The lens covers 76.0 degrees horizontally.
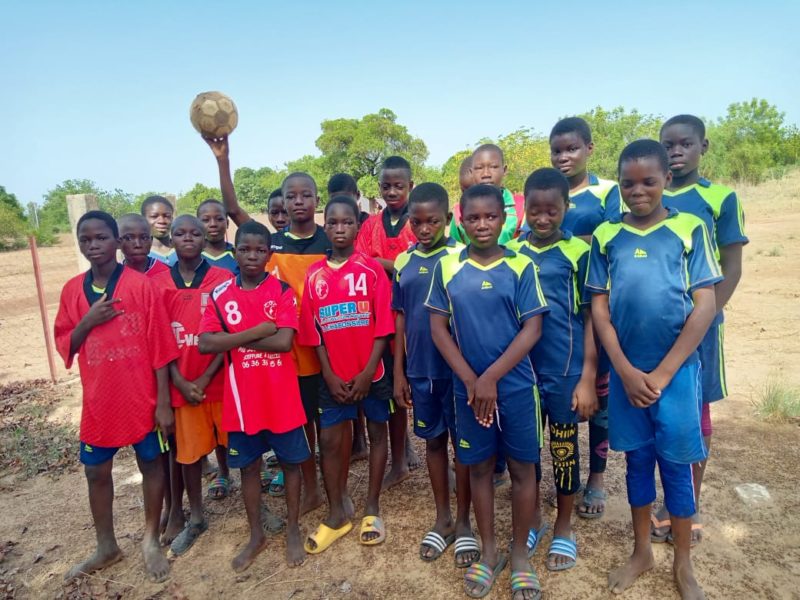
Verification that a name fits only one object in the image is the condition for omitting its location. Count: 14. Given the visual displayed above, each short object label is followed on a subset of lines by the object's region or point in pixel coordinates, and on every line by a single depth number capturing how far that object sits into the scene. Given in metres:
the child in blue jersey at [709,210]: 2.66
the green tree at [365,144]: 29.89
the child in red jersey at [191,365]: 3.04
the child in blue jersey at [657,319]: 2.30
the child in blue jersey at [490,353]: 2.43
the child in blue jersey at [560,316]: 2.59
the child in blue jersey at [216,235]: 3.60
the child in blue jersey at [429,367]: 2.83
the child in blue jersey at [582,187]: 2.96
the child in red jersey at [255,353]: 2.81
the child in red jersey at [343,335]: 3.00
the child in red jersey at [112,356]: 2.81
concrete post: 5.63
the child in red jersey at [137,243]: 3.19
